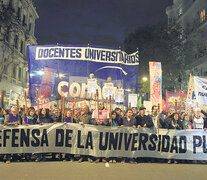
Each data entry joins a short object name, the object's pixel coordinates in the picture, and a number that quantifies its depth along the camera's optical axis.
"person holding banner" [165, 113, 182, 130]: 8.27
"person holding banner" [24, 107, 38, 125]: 8.05
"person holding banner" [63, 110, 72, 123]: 8.25
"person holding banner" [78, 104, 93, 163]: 8.12
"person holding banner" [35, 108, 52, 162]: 7.90
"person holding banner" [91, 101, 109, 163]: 8.02
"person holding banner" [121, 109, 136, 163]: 8.01
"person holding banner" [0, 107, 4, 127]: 7.87
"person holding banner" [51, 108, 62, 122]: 8.26
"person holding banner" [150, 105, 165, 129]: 8.38
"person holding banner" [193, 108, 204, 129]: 8.56
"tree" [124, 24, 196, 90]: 27.23
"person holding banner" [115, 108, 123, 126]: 8.07
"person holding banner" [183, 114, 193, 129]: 9.11
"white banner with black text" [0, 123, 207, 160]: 7.44
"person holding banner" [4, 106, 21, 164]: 7.70
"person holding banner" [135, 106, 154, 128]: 8.00
